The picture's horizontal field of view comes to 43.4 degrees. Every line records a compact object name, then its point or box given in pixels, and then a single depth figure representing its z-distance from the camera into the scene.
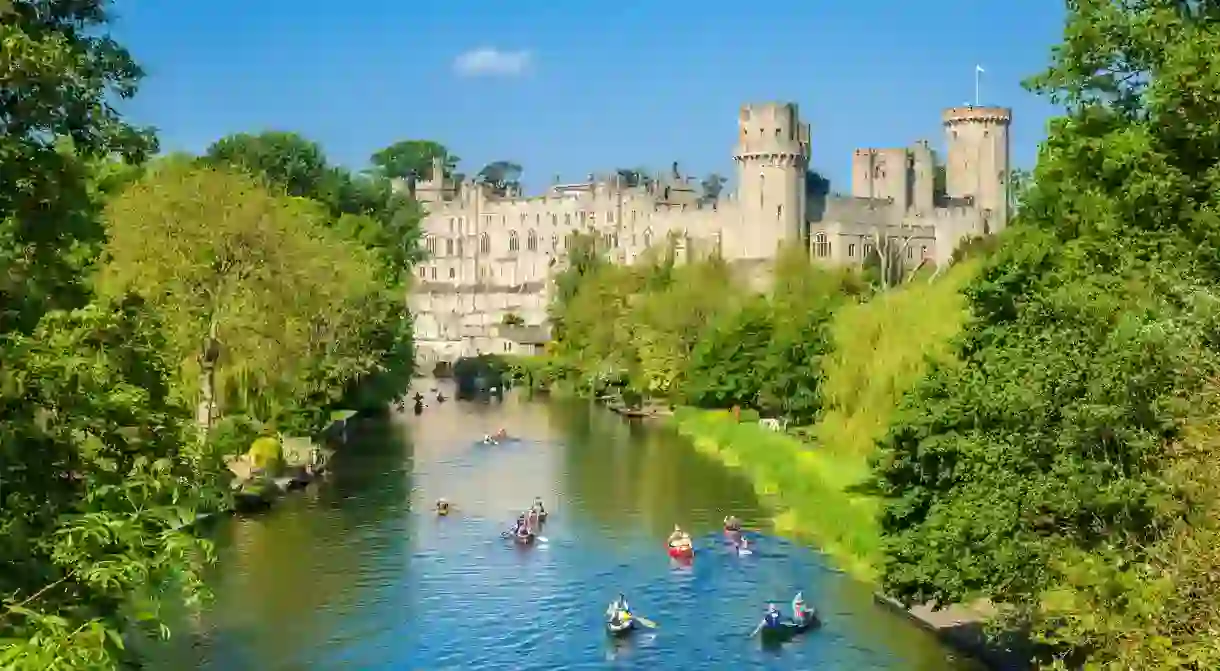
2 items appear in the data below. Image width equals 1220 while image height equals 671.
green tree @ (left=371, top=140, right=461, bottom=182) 153.12
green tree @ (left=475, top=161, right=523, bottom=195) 175.75
